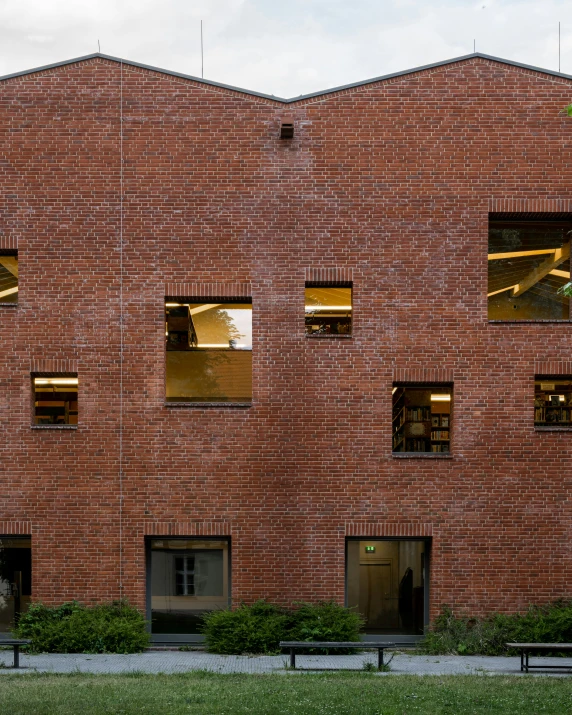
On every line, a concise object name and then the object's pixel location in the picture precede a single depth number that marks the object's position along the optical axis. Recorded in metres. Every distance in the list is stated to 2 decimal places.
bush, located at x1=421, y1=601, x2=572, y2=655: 16.83
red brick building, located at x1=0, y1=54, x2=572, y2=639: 17.58
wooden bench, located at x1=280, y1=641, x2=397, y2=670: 14.95
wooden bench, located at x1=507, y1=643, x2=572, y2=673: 14.95
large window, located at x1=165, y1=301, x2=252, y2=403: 17.97
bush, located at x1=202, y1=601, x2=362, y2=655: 16.64
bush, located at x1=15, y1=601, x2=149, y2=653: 16.67
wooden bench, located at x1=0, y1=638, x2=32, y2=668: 14.83
